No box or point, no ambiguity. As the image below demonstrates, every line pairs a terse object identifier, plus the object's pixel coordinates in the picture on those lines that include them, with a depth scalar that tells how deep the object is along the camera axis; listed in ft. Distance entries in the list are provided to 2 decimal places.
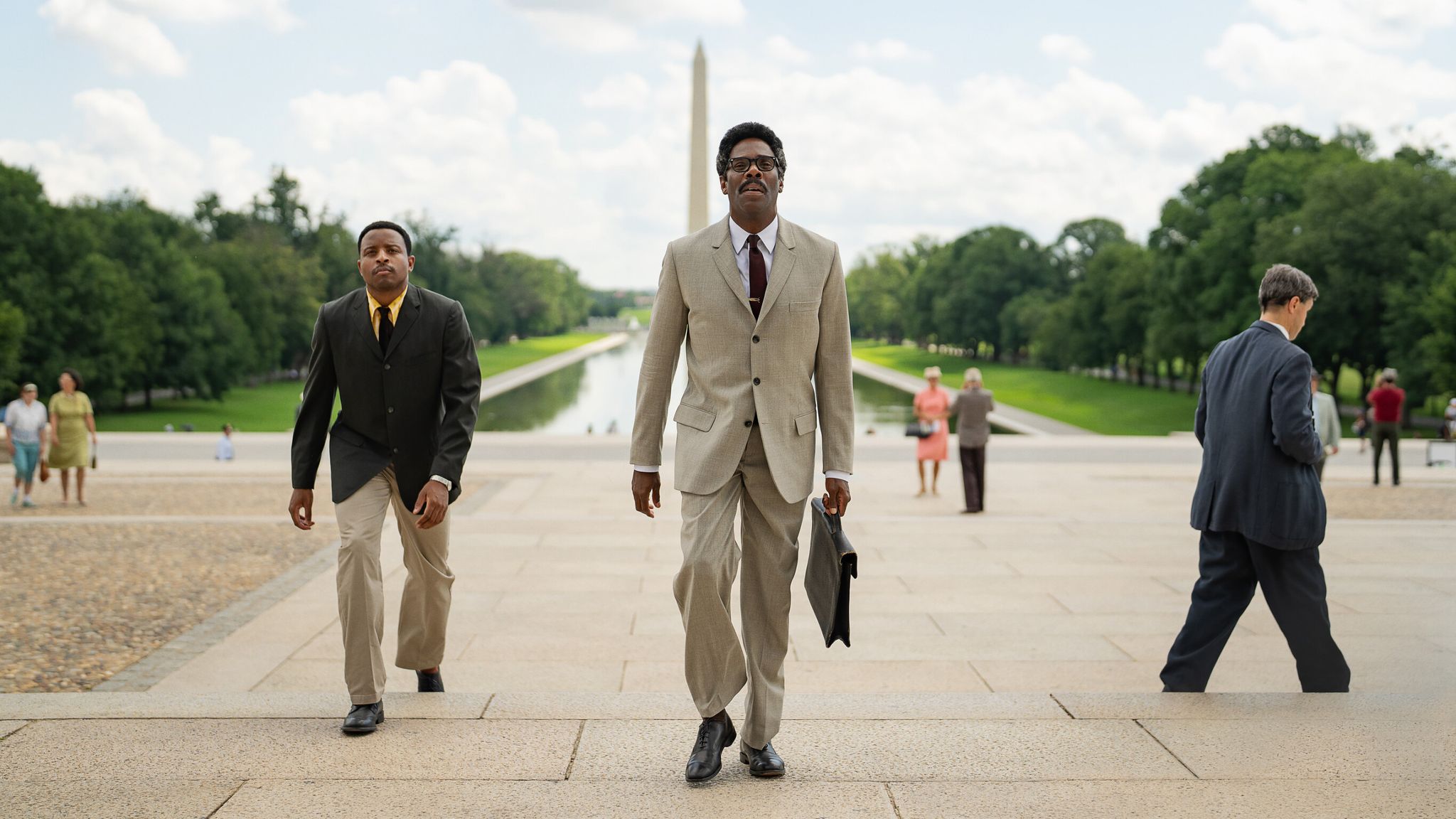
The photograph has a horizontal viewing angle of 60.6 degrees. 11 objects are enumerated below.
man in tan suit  11.87
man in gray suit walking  14.82
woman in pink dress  48.39
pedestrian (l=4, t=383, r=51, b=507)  43.42
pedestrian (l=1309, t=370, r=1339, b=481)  41.01
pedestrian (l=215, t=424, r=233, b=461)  70.44
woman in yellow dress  43.65
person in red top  53.67
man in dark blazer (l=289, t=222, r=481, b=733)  13.82
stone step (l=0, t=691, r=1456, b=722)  14.15
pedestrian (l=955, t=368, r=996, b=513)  42.78
